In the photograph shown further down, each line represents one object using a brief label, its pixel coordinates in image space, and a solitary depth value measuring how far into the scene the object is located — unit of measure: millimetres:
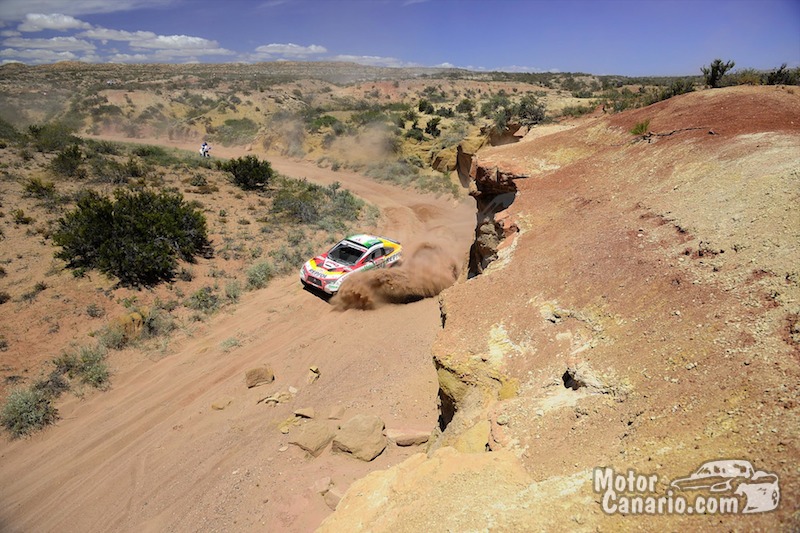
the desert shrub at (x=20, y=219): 14927
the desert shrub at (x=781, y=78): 13783
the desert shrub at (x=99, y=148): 23664
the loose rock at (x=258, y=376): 9398
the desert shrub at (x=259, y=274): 14008
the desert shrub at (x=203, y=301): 12430
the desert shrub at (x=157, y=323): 11114
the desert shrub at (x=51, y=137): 22923
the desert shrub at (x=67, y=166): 19516
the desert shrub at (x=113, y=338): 10444
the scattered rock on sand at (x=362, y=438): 7355
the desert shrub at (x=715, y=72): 14406
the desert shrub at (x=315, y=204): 19328
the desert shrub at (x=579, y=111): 20322
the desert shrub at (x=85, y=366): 9414
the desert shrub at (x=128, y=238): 12688
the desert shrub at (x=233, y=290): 13164
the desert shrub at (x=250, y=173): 22578
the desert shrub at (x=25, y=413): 8148
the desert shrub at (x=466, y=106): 38869
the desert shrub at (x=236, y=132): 38031
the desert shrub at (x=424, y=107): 39094
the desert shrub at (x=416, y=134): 30750
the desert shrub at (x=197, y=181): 21344
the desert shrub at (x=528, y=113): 24969
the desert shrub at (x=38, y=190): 16922
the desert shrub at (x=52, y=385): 8961
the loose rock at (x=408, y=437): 7543
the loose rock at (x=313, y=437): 7515
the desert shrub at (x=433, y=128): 32000
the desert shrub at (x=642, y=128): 8773
